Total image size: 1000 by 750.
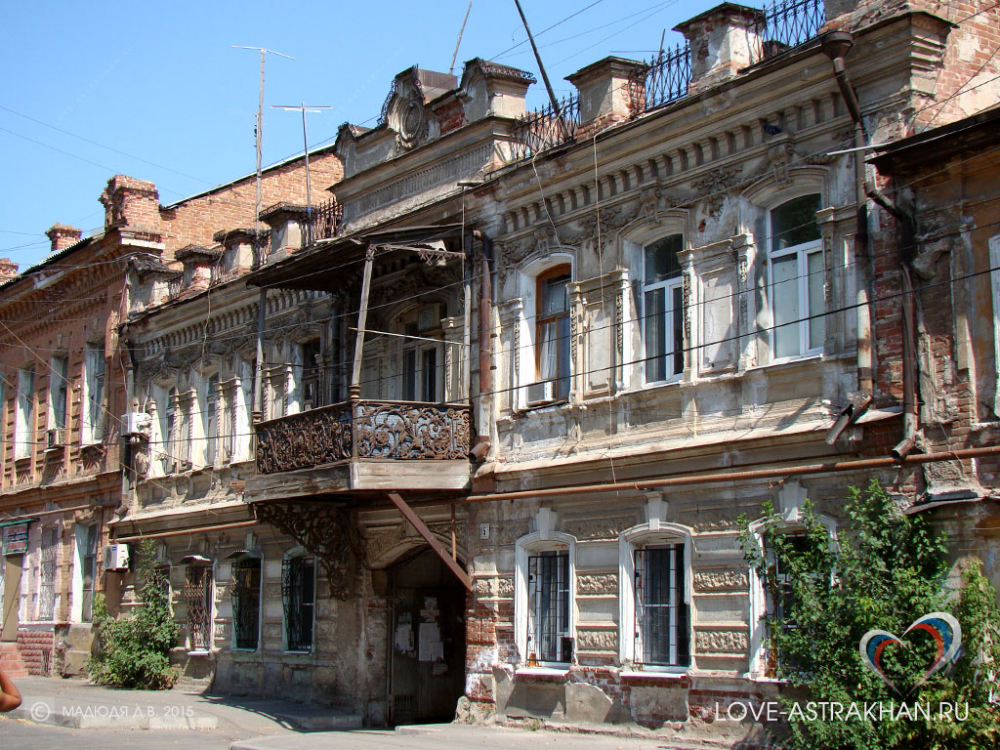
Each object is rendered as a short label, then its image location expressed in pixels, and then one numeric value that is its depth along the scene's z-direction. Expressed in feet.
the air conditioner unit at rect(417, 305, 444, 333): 57.88
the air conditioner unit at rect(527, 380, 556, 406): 50.11
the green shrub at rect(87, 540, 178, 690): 70.08
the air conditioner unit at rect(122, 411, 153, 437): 78.18
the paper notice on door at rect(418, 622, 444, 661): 60.80
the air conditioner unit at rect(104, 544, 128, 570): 77.30
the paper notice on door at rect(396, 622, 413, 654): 60.13
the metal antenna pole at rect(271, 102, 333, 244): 67.51
